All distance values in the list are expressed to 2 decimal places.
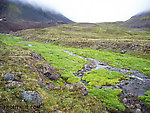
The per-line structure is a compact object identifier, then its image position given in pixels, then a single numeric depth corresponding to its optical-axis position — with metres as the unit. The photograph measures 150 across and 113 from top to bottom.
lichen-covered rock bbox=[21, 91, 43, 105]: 10.04
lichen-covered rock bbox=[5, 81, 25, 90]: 10.69
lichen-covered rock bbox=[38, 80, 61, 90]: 14.08
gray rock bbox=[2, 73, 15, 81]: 11.98
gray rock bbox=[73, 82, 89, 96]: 14.95
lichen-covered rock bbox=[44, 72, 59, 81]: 17.94
